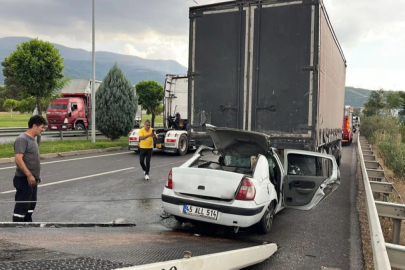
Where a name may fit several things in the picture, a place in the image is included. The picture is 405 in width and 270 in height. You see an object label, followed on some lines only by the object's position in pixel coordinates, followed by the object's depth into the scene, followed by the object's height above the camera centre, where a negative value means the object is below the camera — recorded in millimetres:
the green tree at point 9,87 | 67250 +5615
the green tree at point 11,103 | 54562 +1890
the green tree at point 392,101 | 46378 +2775
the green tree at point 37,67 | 13680 +1943
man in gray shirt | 4590 -694
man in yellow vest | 9250 -646
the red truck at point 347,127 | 21672 -379
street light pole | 16969 +507
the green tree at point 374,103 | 49091 +2747
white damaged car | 4582 -936
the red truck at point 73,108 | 22938 +504
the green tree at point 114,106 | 18656 +608
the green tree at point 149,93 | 33531 +2346
